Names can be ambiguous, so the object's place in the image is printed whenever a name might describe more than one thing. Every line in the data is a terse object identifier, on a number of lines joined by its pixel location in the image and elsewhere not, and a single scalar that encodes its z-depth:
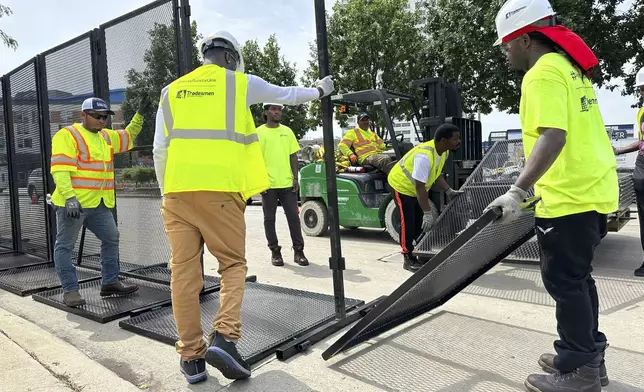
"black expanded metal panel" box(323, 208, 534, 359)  2.31
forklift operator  7.46
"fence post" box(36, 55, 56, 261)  5.95
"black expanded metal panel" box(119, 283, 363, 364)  3.34
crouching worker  5.08
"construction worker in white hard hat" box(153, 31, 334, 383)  2.73
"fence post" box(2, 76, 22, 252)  7.16
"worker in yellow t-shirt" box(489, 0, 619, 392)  2.20
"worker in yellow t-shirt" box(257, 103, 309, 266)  5.99
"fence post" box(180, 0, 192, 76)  4.14
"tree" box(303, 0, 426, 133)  18.19
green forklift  6.80
